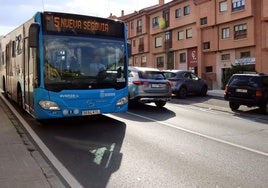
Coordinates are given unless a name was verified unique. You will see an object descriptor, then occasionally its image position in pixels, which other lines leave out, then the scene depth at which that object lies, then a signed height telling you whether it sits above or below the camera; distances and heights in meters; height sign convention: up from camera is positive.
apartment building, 35.47 +4.69
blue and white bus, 9.73 +0.38
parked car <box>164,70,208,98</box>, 22.36 -0.19
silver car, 14.80 -0.25
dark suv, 15.33 -0.51
